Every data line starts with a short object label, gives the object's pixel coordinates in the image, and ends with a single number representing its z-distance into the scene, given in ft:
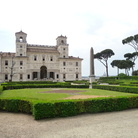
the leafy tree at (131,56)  172.60
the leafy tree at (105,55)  180.14
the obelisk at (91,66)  82.87
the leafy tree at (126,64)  164.35
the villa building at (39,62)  148.25
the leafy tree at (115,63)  177.35
